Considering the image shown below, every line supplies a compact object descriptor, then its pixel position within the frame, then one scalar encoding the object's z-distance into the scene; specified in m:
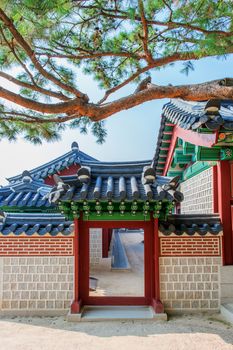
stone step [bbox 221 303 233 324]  5.26
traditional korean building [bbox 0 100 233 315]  5.80
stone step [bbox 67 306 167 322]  5.42
